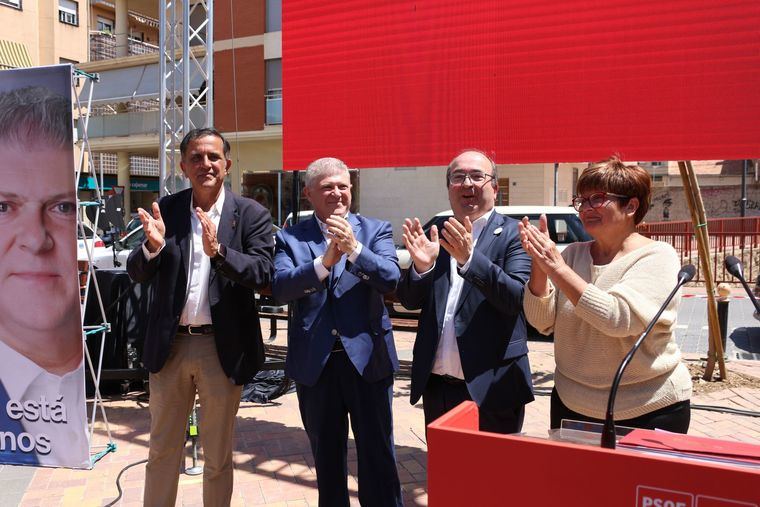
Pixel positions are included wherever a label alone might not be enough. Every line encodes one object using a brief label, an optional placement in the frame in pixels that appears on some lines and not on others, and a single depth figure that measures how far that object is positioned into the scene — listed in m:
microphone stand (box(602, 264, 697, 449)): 1.26
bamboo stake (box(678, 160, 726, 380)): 5.06
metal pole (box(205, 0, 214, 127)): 5.93
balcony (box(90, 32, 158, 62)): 29.16
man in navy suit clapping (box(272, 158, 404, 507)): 2.68
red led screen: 3.31
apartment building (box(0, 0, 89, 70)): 27.14
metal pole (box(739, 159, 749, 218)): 19.69
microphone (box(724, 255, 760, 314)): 1.70
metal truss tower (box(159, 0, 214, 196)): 5.87
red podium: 1.09
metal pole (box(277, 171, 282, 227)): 21.17
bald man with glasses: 2.48
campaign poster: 2.88
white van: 9.05
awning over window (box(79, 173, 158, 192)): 29.30
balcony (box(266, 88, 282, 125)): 20.53
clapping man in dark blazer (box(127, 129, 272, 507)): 2.75
